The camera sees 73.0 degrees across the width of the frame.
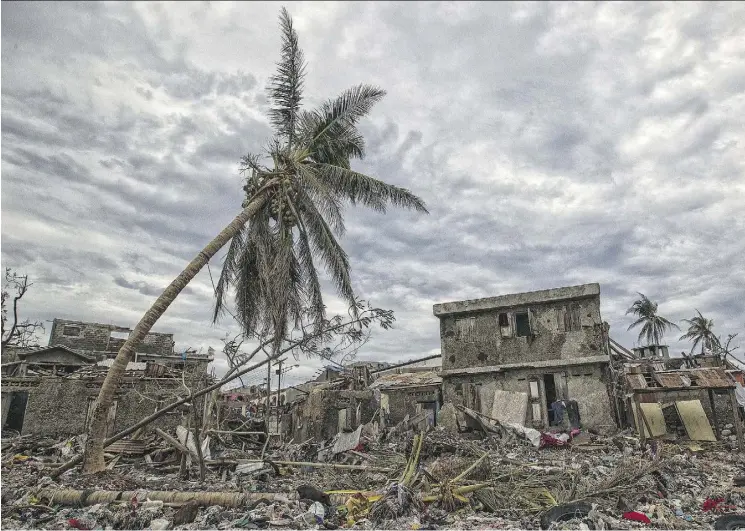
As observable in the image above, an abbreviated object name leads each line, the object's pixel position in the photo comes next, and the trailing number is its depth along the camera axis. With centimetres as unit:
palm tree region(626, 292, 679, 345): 3762
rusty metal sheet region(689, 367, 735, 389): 1426
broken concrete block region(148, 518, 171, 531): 635
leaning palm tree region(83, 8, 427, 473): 1158
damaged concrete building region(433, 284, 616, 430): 1631
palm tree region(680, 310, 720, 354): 3556
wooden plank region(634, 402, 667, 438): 1407
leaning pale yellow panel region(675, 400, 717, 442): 1400
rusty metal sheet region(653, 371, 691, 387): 1558
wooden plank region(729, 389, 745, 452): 1212
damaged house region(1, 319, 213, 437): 1817
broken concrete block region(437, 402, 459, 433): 1666
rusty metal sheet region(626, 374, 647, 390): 1539
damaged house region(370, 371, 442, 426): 2222
